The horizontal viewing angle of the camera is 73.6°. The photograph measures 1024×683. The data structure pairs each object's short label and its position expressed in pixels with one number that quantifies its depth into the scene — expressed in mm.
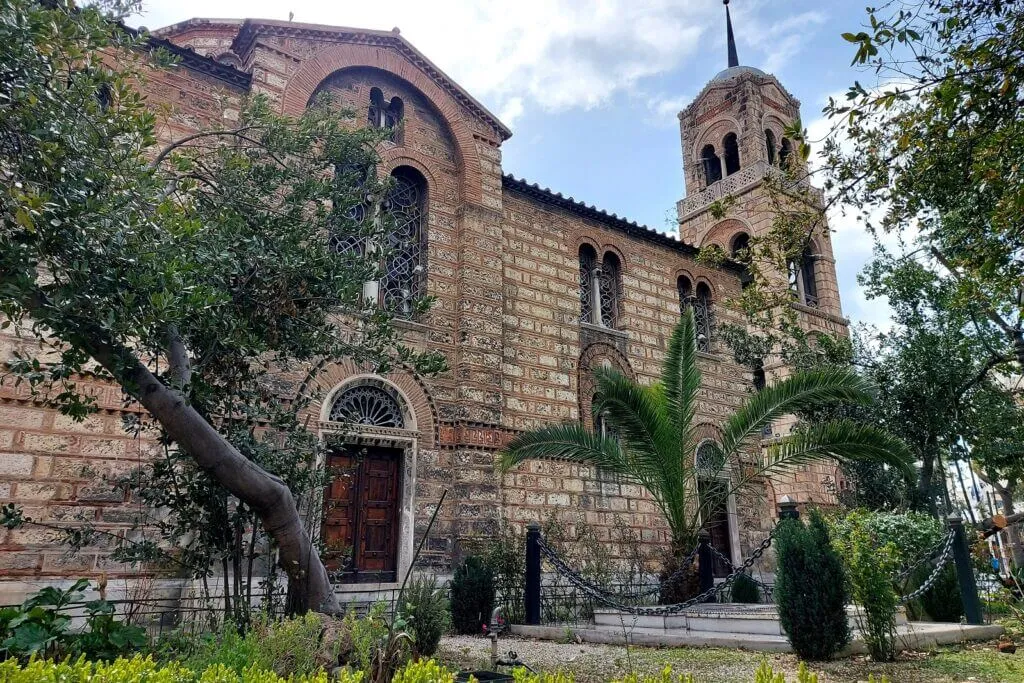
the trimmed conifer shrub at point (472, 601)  8633
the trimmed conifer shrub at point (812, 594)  6004
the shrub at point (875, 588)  5988
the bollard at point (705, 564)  13011
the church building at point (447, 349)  7680
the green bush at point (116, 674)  2646
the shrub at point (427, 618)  6340
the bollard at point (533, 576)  8758
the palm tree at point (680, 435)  10055
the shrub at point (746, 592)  10984
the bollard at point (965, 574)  7707
